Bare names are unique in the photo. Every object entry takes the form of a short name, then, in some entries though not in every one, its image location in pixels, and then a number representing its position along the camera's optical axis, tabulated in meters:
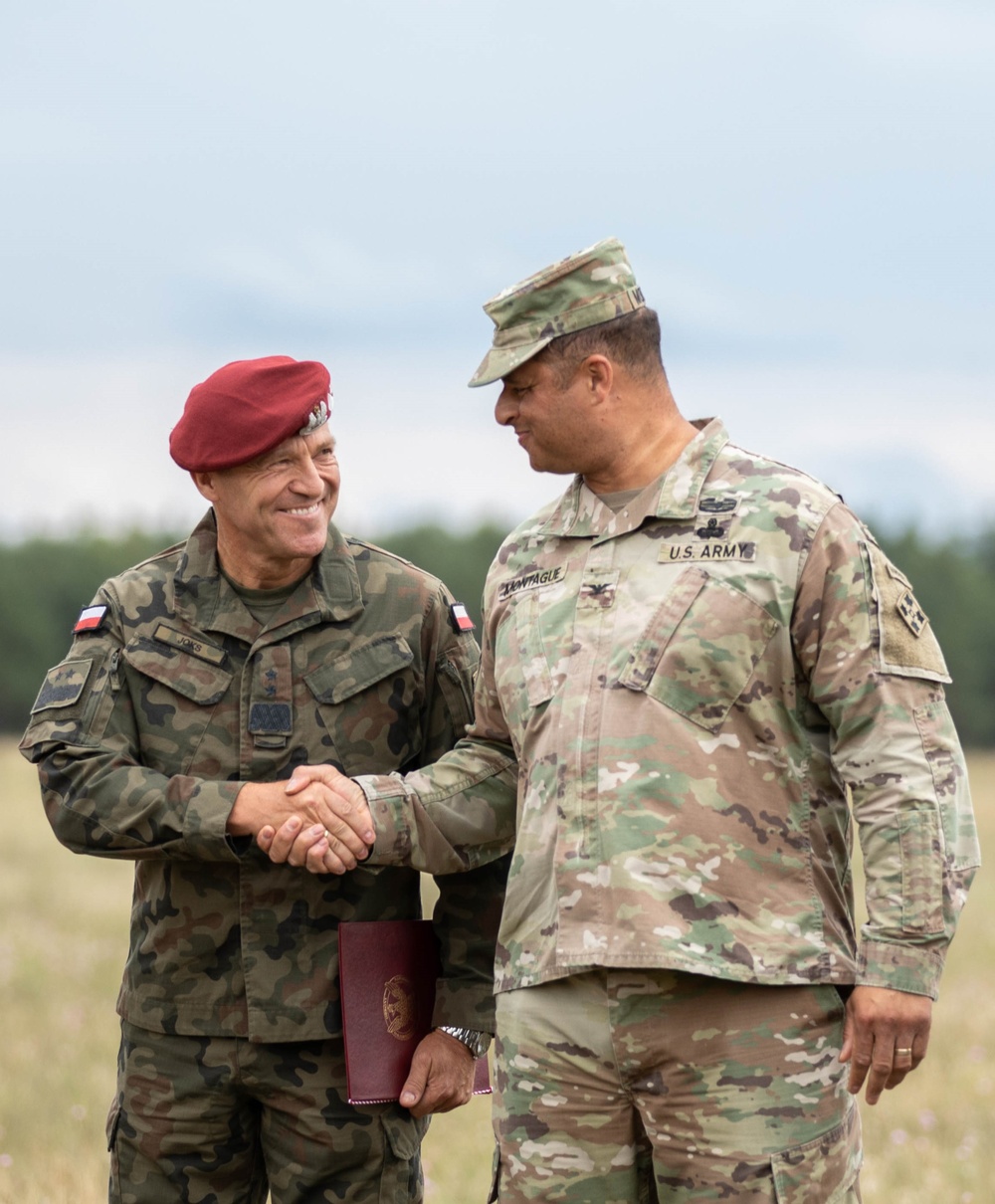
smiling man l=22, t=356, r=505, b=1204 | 8.99
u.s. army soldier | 7.52
